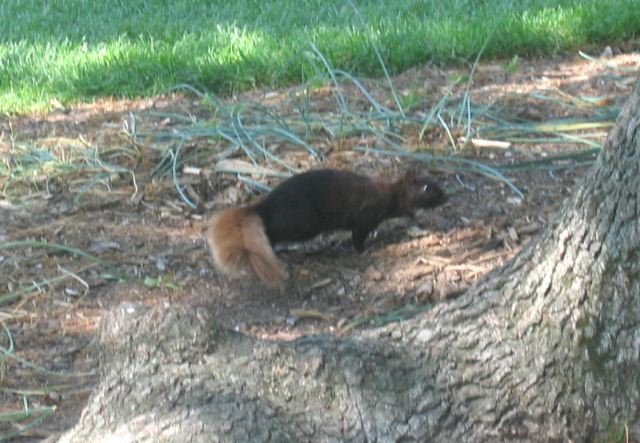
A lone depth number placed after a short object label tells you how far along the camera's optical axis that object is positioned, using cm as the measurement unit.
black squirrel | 949
